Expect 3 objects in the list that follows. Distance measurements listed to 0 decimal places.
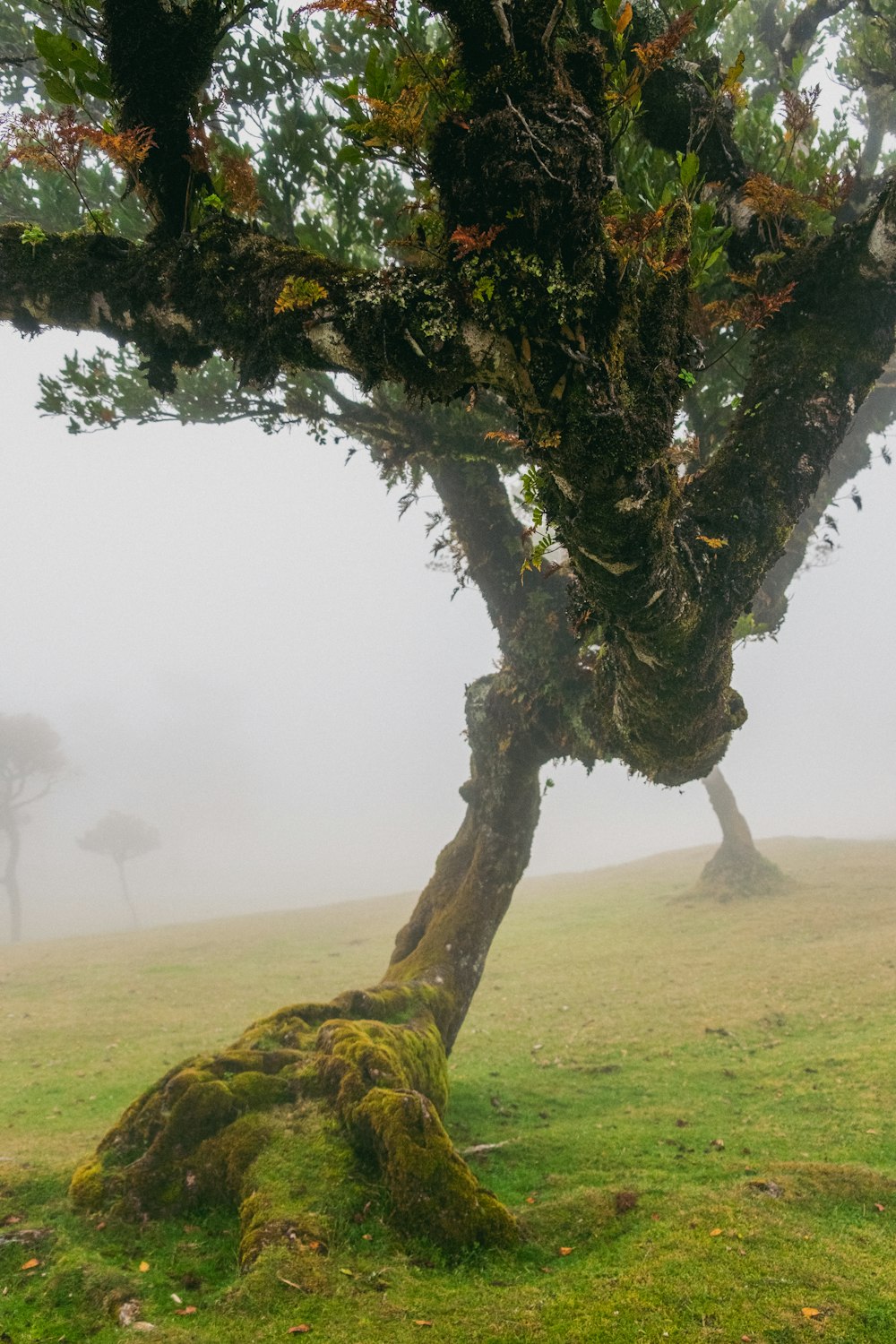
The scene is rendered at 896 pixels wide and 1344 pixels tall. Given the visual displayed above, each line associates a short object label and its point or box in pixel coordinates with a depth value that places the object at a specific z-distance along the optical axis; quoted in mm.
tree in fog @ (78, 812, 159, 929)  73562
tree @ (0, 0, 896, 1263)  3891
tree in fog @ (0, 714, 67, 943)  67000
